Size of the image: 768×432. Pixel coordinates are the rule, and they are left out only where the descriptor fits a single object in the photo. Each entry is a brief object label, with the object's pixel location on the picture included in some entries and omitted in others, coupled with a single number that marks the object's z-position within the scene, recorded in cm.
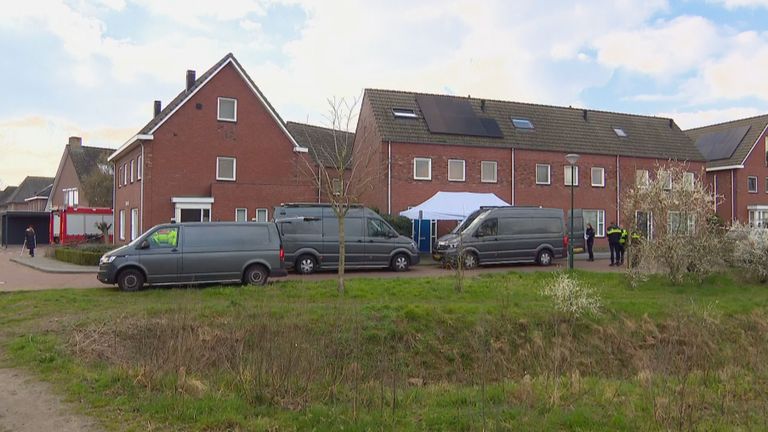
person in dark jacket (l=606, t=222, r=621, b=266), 2129
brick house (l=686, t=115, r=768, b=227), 4022
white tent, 2556
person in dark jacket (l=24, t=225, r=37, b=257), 2833
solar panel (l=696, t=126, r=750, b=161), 4169
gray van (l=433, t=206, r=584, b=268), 2028
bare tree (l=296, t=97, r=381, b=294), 1278
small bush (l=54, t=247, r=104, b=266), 2105
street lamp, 1922
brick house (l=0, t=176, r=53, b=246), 5038
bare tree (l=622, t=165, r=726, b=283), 1502
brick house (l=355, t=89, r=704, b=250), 2952
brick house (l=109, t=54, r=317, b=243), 2728
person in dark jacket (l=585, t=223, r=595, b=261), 2365
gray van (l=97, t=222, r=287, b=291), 1367
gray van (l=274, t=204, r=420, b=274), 1850
